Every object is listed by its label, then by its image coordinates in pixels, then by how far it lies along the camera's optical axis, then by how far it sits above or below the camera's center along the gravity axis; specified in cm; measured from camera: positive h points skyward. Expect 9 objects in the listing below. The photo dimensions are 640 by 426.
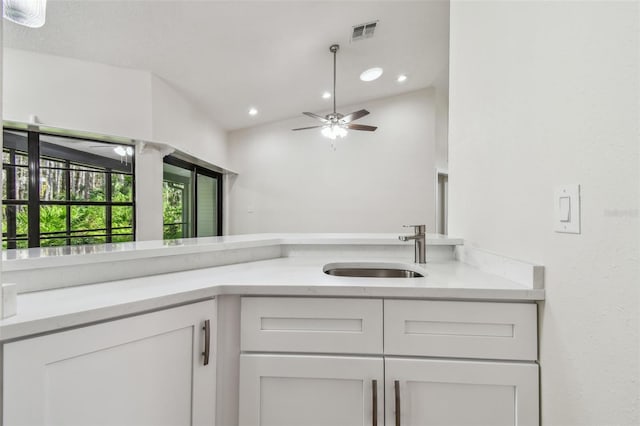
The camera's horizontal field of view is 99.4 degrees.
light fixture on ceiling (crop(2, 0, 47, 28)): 87 +66
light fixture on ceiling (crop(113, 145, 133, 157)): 273 +61
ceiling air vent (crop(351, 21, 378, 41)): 277 +190
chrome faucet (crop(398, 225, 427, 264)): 128 -14
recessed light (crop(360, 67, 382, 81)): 370 +193
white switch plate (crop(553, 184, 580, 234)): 64 +1
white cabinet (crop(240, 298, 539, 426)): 81 -47
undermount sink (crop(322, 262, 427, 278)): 131 -28
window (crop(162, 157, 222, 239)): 320 +15
